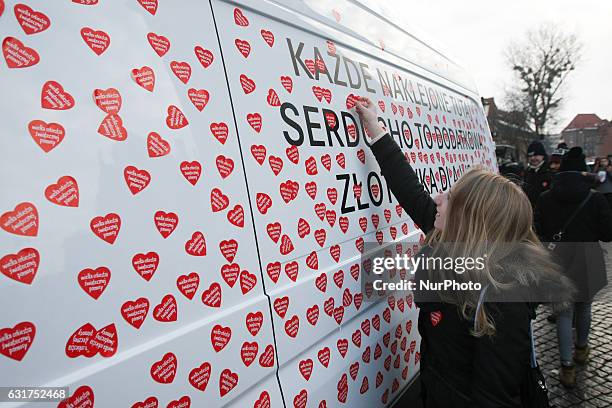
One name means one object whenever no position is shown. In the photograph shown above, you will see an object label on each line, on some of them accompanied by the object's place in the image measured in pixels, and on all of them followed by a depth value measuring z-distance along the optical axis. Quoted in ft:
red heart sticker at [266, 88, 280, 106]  4.23
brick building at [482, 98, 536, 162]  106.45
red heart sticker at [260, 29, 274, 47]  4.34
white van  2.49
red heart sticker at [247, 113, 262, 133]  3.97
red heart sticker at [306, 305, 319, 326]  4.35
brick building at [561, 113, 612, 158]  170.03
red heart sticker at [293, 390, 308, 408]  4.13
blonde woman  4.27
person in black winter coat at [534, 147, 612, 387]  10.63
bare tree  93.86
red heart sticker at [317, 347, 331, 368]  4.53
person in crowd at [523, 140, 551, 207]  19.13
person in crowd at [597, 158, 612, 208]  24.98
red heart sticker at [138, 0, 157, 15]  3.24
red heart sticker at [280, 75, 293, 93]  4.48
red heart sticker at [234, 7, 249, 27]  4.05
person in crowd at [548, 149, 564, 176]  18.60
